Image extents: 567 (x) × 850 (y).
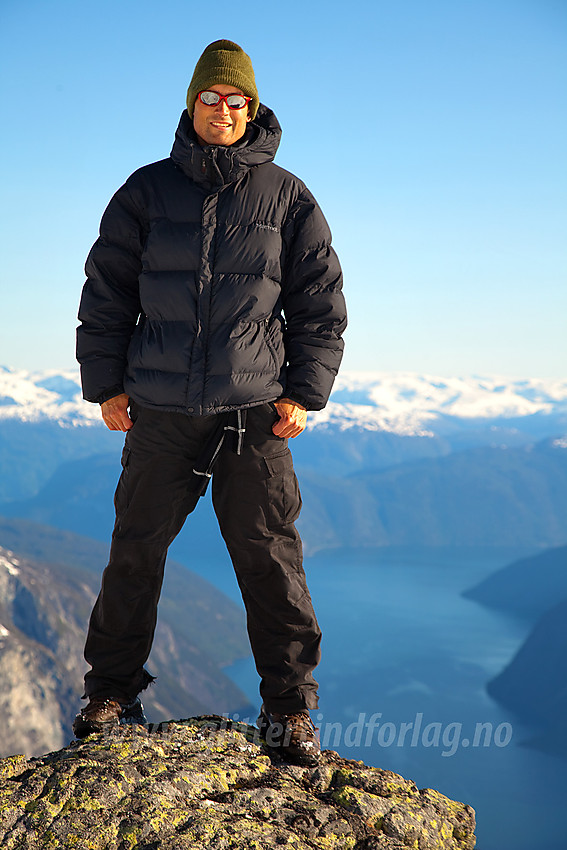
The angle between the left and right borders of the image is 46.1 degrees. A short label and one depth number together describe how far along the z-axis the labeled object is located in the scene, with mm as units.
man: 3613
